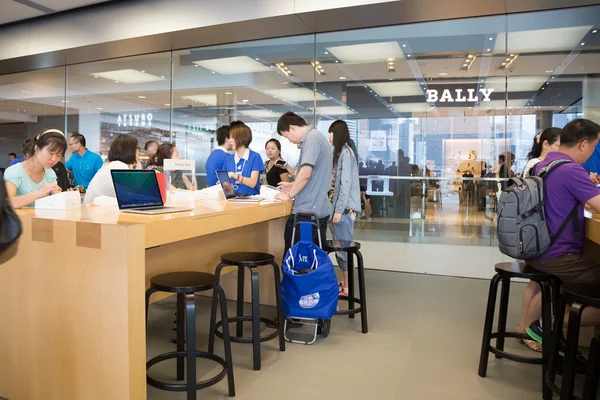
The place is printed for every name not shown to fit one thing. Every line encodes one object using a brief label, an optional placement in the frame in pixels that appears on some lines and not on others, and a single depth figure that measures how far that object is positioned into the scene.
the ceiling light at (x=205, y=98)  6.46
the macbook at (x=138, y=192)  2.32
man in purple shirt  2.44
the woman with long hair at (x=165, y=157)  4.14
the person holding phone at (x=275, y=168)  5.19
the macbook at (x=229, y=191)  3.34
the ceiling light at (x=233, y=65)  6.02
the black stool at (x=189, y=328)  1.99
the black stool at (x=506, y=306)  2.42
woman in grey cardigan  3.71
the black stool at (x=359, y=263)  3.30
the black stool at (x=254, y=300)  2.62
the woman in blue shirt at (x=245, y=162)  3.95
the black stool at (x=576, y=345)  1.80
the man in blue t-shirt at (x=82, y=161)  5.38
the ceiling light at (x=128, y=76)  6.67
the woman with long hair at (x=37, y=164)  2.74
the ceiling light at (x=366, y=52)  5.41
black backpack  0.83
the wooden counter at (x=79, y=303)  1.86
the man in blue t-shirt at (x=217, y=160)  4.36
